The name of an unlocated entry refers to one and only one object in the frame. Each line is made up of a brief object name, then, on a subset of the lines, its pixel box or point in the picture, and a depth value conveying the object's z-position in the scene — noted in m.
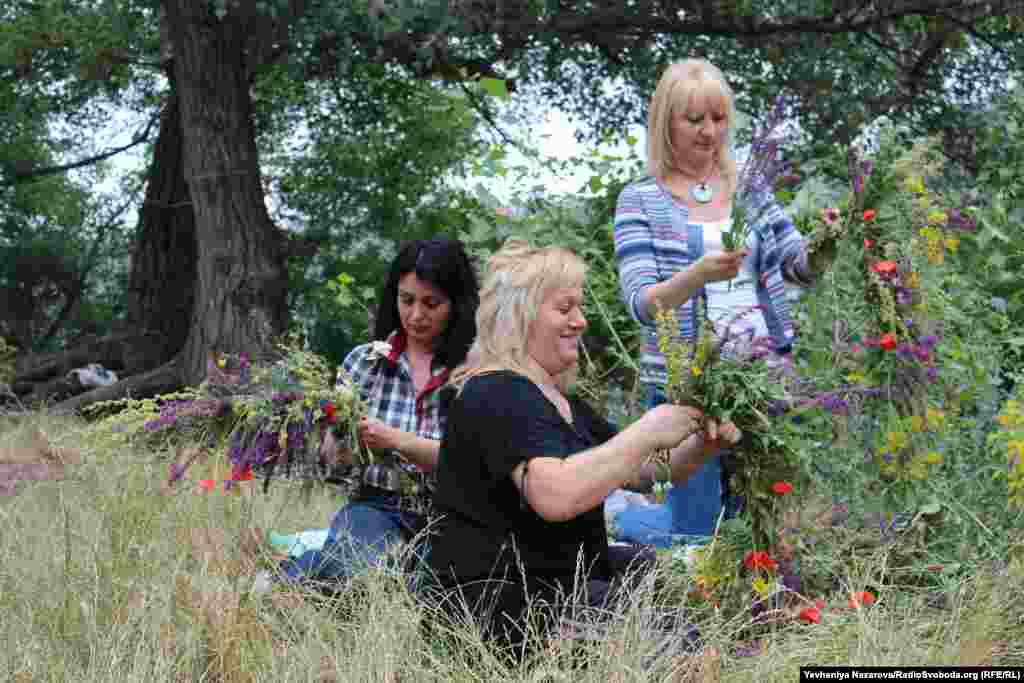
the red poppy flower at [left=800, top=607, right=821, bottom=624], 2.87
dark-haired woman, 3.56
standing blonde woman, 3.54
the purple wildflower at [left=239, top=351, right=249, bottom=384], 3.85
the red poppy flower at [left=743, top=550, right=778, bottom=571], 3.01
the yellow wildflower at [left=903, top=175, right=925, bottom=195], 3.45
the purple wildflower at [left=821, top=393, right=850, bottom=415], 2.97
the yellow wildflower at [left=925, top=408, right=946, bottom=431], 3.43
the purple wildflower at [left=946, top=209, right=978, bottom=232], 3.96
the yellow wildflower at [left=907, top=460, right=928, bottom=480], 3.40
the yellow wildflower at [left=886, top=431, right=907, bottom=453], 3.39
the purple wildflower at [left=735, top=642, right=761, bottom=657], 2.80
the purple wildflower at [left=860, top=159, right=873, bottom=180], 3.39
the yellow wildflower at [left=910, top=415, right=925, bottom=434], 3.41
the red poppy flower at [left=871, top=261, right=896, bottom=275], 3.35
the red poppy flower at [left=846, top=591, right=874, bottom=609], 2.82
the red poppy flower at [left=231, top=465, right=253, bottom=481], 3.54
